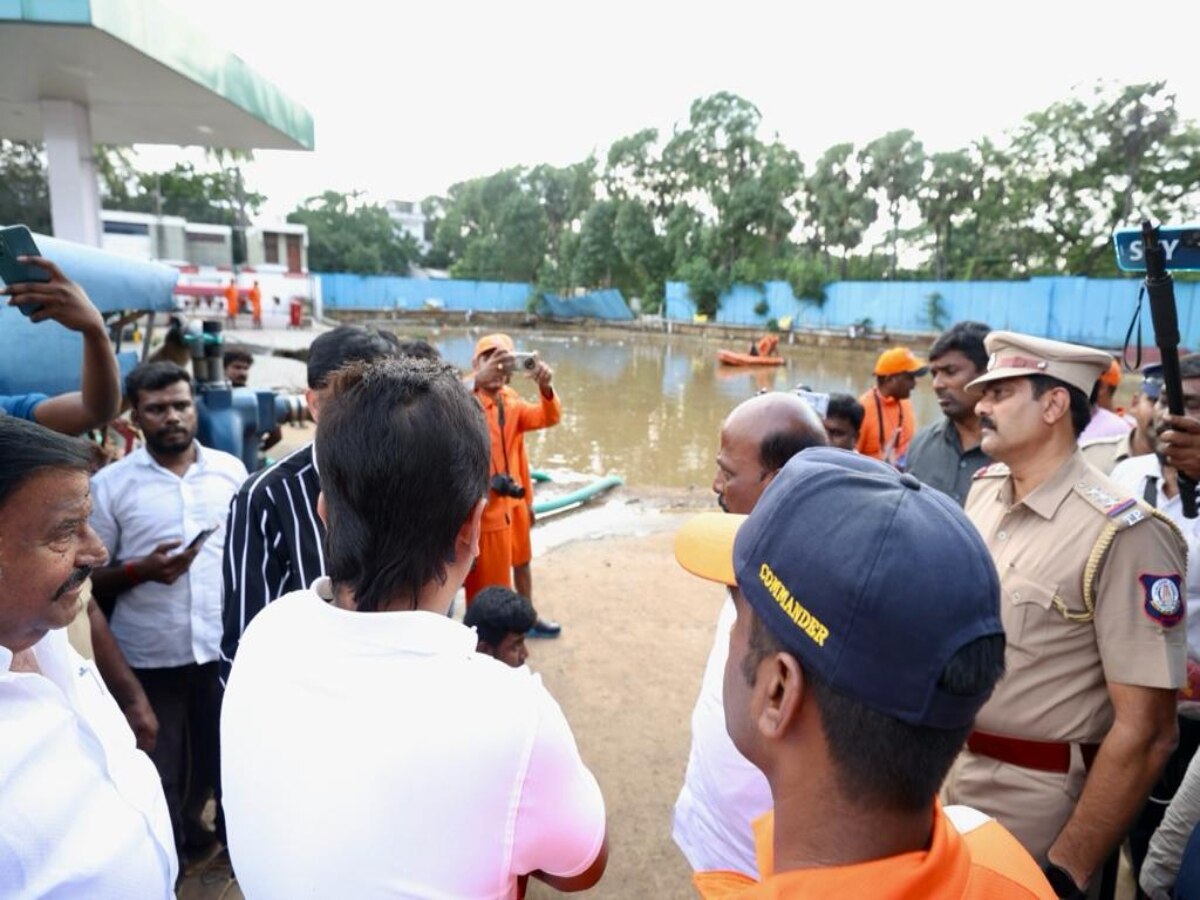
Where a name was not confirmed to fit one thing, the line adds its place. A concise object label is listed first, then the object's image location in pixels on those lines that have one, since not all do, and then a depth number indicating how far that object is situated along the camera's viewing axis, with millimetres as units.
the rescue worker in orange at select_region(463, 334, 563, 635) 4273
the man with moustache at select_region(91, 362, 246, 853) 2660
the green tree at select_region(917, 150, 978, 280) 31703
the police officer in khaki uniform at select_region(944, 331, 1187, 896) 1739
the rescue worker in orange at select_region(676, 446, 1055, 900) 841
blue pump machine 3336
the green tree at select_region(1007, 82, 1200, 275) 24234
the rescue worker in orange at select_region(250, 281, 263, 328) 24891
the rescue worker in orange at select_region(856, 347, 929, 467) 5418
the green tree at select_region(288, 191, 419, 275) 48625
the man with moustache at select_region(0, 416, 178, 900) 1178
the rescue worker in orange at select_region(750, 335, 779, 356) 26609
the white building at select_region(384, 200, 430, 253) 73500
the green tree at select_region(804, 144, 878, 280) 36094
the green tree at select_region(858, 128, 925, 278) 33500
